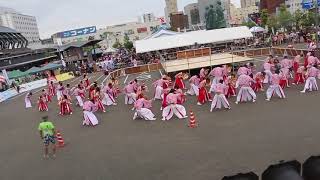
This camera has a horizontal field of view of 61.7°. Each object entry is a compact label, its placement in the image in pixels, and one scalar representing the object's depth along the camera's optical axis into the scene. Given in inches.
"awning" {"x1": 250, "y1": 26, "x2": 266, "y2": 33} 1280.2
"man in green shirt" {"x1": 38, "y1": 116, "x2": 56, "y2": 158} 302.9
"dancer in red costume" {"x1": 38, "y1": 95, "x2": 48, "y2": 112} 570.6
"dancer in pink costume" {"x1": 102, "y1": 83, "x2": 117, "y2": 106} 517.5
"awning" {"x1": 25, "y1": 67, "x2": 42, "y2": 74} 1127.5
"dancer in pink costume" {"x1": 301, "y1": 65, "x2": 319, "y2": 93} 437.7
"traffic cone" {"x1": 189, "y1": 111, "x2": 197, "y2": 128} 346.4
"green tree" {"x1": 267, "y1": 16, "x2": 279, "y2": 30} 1808.1
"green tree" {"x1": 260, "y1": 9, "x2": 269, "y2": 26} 1989.8
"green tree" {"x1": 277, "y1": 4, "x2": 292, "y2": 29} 1800.5
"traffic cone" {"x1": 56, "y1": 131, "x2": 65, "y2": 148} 337.3
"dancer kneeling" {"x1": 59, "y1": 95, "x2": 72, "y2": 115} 504.6
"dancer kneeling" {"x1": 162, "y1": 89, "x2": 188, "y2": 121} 387.9
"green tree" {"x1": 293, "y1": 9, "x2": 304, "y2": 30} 1666.5
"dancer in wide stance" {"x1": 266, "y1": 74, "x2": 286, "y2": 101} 421.7
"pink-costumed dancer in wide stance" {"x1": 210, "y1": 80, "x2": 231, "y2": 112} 401.3
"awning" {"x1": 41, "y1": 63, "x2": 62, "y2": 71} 1172.4
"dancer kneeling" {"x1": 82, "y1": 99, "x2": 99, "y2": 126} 407.6
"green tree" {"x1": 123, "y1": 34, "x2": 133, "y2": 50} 2179.9
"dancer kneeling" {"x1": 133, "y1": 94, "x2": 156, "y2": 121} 399.4
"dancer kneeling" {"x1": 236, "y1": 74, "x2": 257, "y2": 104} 423.2
